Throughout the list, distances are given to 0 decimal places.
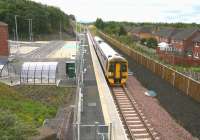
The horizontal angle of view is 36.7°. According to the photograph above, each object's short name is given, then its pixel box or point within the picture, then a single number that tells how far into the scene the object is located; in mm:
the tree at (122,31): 97525
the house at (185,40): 60531
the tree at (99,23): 140500
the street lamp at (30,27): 79688
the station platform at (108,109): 13916
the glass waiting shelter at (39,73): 26891
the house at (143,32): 100112
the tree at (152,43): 74375
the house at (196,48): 54219
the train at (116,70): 24031
